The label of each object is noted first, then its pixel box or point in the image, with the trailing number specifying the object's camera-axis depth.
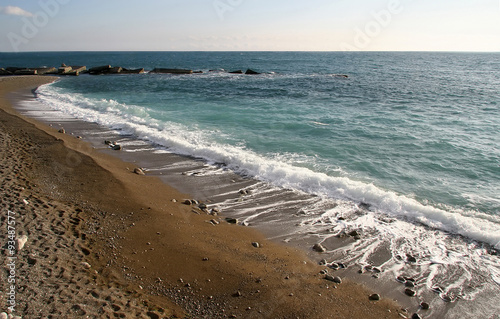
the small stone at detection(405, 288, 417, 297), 5.20
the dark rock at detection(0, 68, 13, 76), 44.49
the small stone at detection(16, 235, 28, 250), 5.02
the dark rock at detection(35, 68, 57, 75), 46.15
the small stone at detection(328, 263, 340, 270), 5.79
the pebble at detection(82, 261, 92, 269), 5.08
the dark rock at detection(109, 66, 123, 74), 49.73
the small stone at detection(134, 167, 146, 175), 9.91
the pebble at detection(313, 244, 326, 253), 6.31
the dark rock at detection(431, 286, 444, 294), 5.30
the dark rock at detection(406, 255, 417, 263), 6.07
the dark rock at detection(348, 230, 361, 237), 6.86
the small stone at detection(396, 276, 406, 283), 5.51
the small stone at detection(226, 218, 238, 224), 7.28
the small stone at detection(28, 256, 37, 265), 4.78
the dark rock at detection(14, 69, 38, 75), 44.70
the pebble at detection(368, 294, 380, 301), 5.05
